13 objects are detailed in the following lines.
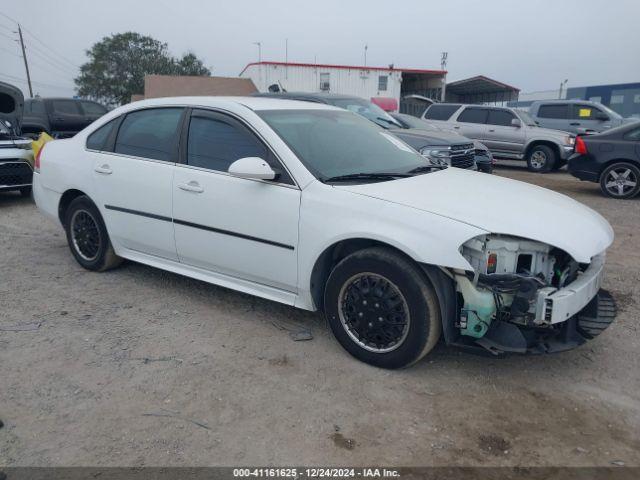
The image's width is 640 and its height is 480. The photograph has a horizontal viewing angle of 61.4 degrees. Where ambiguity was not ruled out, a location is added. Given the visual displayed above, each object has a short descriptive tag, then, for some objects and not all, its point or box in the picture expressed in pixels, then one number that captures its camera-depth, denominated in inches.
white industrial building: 1208.2
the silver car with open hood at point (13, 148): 328.2
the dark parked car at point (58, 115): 612.5
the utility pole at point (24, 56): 1872.5
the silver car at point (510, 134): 531.8
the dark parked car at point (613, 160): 372.8
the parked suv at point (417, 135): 318.3
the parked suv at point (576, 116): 595.2
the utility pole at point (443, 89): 1289.4
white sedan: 121.0
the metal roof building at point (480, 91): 1266.0
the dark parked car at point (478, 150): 365.4
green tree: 2277.3
